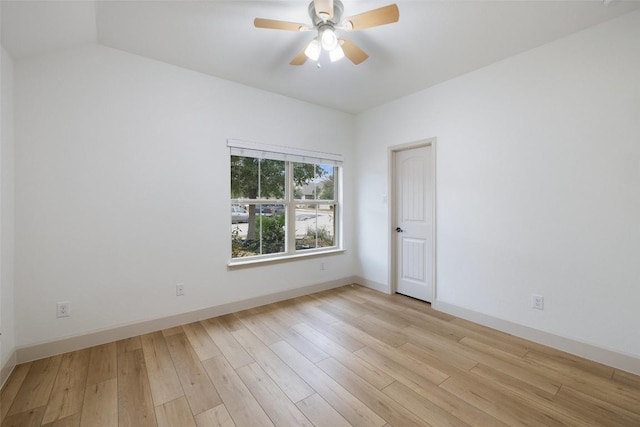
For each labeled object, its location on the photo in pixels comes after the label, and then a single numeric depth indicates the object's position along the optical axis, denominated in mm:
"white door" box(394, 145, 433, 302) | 3443
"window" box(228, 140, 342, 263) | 3324
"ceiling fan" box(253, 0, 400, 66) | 1734
